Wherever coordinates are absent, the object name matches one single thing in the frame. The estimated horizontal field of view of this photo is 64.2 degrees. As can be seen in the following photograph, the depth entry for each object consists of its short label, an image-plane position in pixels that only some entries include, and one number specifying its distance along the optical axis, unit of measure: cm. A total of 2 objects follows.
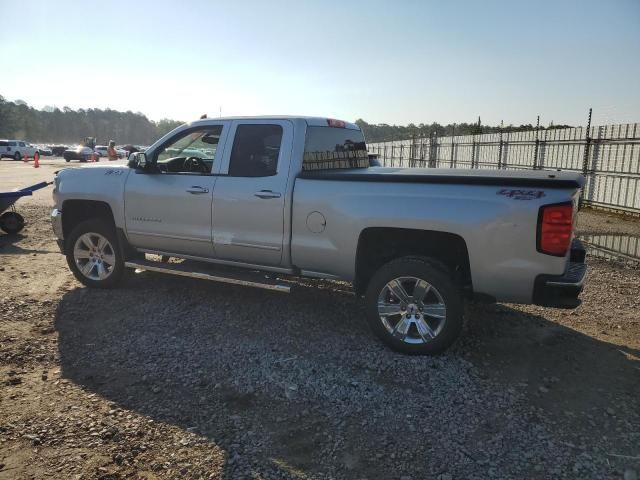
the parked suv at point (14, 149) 4422
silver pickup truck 393
